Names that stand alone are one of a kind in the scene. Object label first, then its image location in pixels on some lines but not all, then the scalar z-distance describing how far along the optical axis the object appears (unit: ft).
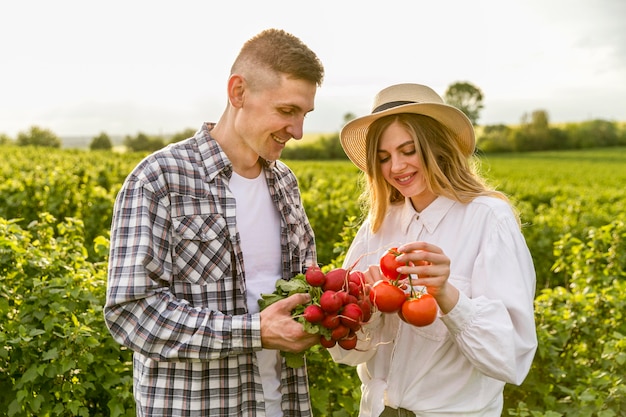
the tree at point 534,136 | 225.56
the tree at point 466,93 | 311.06
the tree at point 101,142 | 215.31
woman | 7.09
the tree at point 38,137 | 247.48
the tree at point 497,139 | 219.41
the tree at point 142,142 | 194.84
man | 7.08
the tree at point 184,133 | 167.73
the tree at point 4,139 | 231.30
